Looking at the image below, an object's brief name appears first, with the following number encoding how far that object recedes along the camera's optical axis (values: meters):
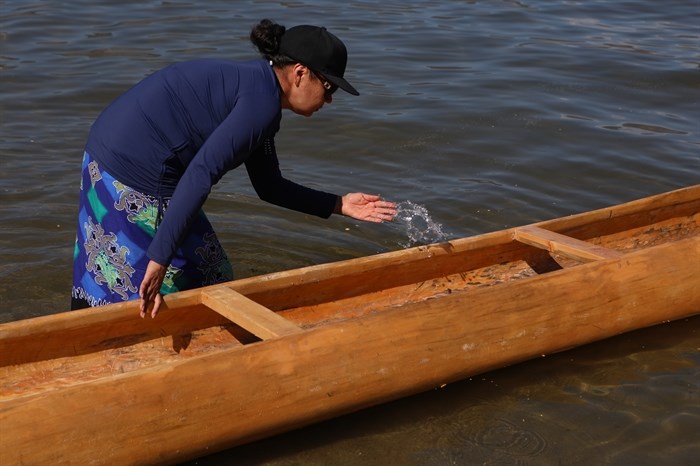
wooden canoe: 6.40
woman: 6.71
